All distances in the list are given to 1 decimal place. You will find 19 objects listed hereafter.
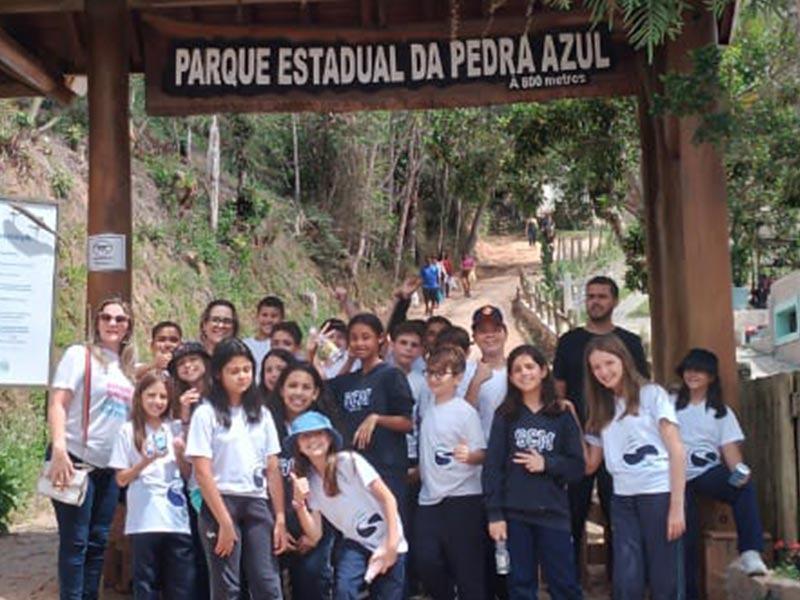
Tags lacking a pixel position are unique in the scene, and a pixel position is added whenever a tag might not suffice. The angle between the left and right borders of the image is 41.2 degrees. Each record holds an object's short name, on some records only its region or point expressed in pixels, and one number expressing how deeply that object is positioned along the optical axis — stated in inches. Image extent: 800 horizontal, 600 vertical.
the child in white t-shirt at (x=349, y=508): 201.5
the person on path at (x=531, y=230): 1683.1
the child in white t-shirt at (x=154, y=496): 206.2
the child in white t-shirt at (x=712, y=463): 226.7
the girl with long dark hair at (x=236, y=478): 197.8
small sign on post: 267.9
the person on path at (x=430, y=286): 1074.1
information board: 291.1
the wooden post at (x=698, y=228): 250.5
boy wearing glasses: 214.8
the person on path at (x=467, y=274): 1357.0
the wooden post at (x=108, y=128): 271.7
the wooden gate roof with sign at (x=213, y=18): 272.7
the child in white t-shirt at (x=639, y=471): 206.5
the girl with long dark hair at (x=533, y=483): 207.8
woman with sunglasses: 215.6
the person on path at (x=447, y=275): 1270.8
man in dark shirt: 243.8
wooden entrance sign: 275.6
